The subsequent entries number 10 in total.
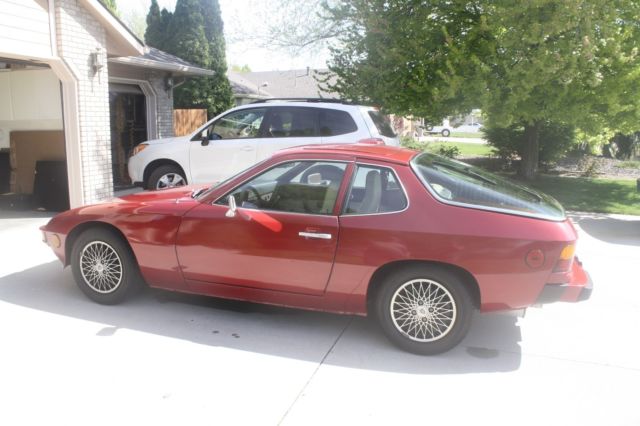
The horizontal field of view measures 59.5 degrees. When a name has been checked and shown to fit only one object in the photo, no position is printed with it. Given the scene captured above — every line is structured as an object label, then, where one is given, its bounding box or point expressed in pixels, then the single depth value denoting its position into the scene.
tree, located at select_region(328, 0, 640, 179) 10.06
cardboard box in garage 9.95
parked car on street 50.19
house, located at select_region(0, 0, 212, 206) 7.59
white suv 8.97
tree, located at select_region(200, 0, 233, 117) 22.78
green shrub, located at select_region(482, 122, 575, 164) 15.55
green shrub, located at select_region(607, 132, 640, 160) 20.17
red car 3.99
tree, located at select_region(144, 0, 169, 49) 22.73
